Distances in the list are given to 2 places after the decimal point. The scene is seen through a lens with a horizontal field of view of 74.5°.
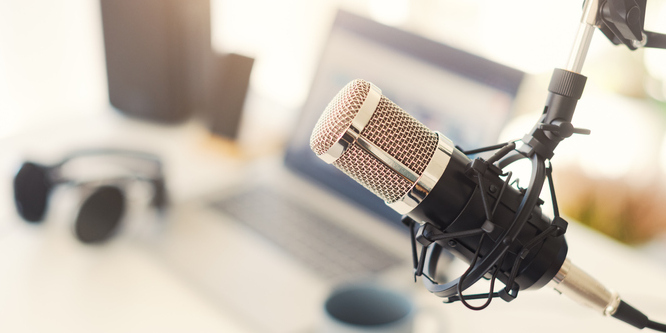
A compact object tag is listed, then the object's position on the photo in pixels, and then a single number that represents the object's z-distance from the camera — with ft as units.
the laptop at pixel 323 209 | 1.92
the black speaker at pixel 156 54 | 2.81
